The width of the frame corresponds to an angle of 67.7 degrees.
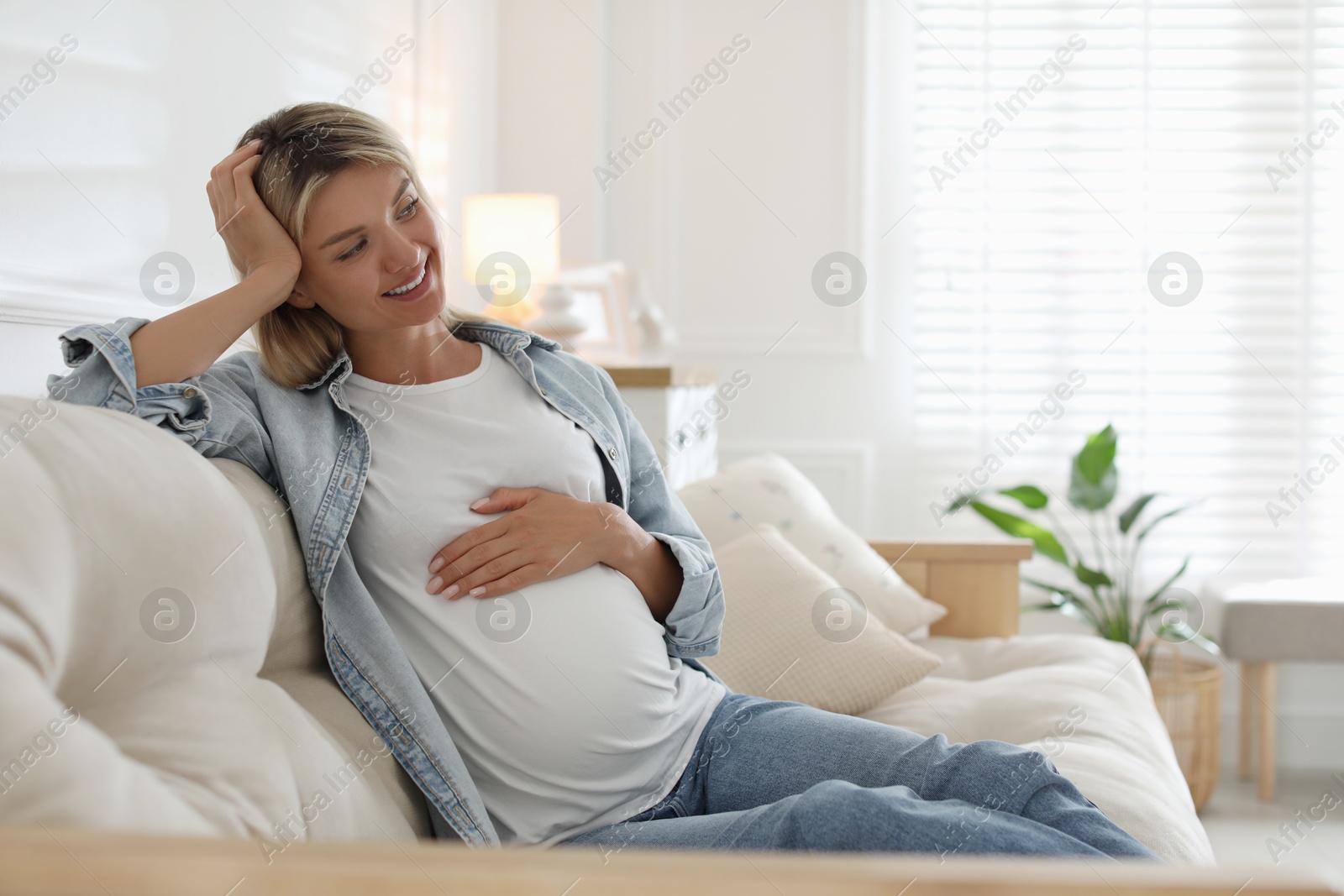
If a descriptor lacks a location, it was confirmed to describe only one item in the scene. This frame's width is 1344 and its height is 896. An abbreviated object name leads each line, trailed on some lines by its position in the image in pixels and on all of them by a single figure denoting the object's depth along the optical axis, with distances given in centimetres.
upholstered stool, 291
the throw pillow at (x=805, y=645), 169
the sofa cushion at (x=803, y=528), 196
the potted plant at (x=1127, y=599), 280
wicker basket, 279
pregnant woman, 101
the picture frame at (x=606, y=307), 301
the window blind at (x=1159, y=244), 335
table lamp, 258
